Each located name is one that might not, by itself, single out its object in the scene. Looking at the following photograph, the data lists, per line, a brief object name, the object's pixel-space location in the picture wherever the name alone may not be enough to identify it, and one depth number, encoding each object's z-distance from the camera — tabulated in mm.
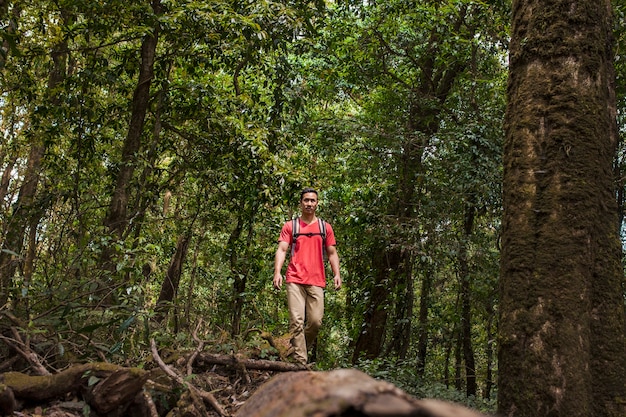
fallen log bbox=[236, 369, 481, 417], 1008
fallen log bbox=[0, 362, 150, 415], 3615
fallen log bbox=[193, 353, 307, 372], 5430
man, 6699
